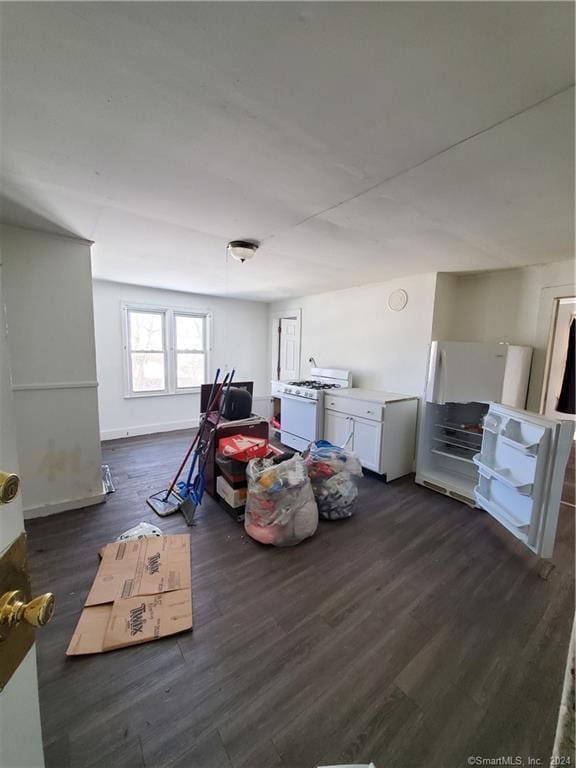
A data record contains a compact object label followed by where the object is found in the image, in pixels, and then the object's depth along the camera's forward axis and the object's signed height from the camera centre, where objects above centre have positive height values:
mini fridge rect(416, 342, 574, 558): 1.93 -0.75
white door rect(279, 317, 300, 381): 5.18 -0.07
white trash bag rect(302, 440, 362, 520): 2.49 -1.13
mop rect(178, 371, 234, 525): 2.48 -1.29
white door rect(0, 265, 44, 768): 0.53 -0.66
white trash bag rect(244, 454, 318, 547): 2.14 -1.17
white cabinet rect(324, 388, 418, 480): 3.11 -0.87
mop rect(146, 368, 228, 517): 2.58 -1.43
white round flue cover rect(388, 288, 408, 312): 3.49 +0.58
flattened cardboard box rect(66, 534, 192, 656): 1.45 -1.42
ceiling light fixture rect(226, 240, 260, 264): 2.45 +0.79
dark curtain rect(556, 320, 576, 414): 3.38 -0.34
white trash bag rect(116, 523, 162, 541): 2.16 -1.41
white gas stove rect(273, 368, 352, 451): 3.76 -0.78
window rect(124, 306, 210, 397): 4.54 -0.14
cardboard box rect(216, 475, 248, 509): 2.48 -1.27
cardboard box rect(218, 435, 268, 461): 2.44 -0.87
